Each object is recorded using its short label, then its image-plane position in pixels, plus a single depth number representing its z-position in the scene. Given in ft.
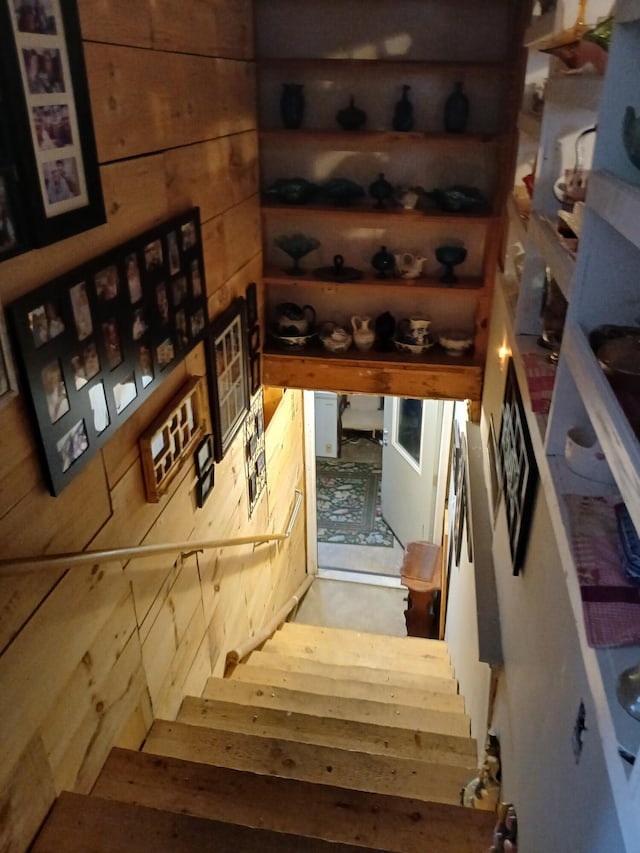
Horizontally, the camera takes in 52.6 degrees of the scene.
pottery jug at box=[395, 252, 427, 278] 10.94
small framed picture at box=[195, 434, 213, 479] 8.39
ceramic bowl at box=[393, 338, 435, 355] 11.44
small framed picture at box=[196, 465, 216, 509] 8.55
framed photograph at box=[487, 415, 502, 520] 8.10
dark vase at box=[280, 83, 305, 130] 10.11
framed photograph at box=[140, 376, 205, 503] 6.75
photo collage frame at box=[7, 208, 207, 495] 4.76
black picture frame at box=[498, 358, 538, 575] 5.85
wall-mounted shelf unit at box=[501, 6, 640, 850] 2.98
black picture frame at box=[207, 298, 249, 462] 8.69
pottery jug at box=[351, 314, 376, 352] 11.56
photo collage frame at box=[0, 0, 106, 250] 4.14
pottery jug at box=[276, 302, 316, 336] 11.66
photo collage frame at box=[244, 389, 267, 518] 11.00
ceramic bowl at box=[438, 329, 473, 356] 11.35
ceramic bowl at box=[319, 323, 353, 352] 11.63
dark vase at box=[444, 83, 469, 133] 9.75
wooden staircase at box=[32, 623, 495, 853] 5.36
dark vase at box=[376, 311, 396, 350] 11.50
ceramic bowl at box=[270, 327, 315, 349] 11.73
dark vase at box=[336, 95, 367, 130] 10.04
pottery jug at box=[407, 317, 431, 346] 11.39
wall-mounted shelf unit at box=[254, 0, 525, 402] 9.58
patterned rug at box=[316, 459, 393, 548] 19.61
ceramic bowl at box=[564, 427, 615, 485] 4.43
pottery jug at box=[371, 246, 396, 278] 10.96
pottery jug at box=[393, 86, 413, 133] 9.95
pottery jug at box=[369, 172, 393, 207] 10.47
